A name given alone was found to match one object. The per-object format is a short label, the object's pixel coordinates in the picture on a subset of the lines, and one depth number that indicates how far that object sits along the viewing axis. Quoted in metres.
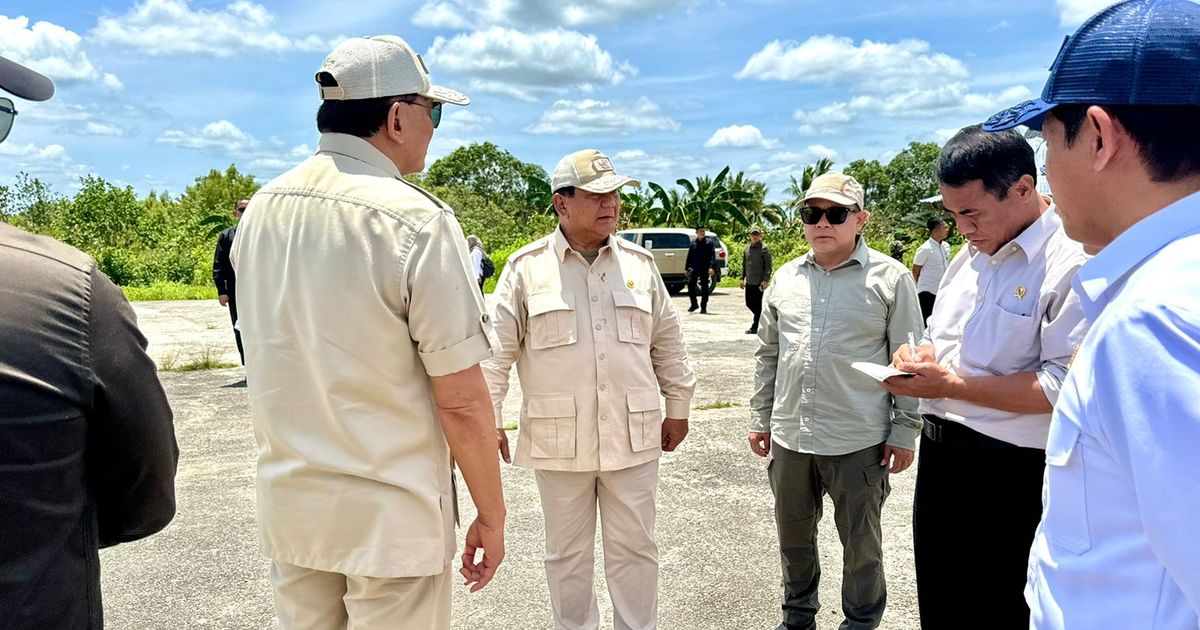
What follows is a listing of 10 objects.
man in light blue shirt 0.91
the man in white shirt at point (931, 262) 9.67
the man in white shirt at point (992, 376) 2.30
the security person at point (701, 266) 15.59
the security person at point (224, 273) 8.12
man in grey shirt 3.21
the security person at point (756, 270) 12.97
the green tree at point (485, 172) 50.66
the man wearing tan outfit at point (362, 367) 1.89
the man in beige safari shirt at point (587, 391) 3.17
